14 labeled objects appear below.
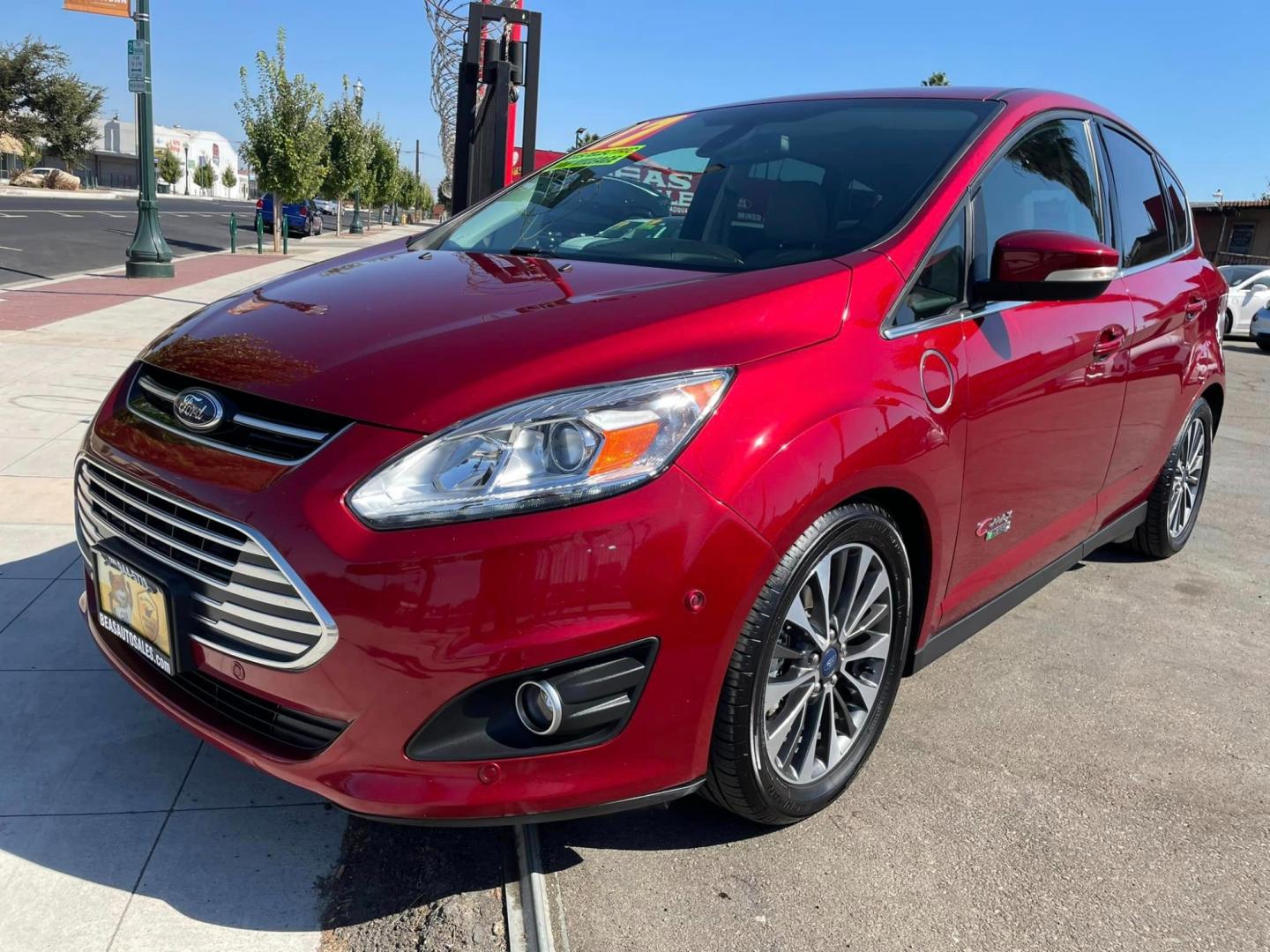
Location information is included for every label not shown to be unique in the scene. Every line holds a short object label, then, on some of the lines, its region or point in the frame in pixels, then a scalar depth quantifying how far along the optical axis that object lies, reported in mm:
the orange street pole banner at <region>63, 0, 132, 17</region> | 13375
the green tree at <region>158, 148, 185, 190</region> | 79188
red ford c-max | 1832
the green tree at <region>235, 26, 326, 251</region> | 25609
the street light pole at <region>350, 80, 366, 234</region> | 35594
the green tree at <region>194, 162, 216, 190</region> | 88000
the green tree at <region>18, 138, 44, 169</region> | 61906
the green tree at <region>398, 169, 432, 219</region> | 60300
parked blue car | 33156
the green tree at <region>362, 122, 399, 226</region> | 43312
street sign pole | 14242
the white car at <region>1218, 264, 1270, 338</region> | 18922
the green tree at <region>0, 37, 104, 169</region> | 61875
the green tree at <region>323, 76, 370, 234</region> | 34219
